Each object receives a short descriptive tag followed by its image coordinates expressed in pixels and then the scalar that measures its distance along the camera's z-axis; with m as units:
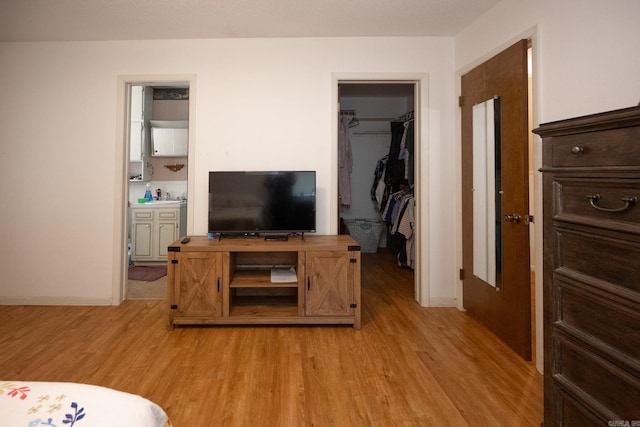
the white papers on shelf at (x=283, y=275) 2.49
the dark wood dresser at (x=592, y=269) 0.91
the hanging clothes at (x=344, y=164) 4.47
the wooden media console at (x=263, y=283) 2.39
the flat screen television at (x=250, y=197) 2.64
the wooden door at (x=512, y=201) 2.03
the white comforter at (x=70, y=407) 0.65
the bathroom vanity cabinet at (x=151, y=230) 4.29
